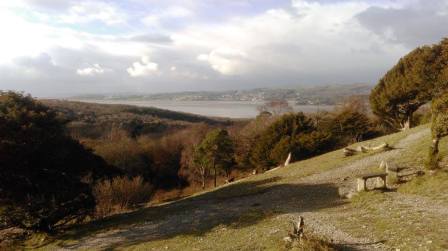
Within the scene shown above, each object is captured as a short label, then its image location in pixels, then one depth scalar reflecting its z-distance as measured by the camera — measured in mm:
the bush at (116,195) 29891
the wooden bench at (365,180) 16781
